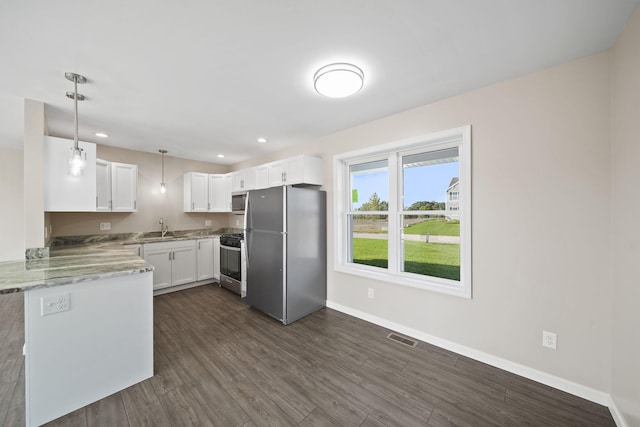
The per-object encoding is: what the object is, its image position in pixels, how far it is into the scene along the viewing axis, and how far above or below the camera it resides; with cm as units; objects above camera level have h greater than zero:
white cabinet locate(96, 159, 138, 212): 355 +42
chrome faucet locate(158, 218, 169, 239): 459 -28
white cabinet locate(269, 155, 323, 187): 329 +60
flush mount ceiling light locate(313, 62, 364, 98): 182 +105
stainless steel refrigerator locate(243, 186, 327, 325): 300 -53
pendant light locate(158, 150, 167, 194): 430 +50
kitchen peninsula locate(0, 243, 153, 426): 156 -86
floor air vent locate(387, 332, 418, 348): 250 -140
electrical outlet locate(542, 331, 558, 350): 187 -103
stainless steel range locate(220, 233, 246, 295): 394 -88
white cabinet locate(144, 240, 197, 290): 391 -84
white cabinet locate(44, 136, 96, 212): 240 +34
